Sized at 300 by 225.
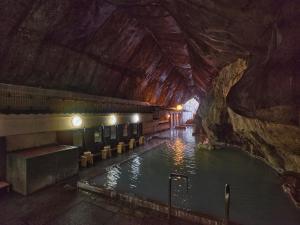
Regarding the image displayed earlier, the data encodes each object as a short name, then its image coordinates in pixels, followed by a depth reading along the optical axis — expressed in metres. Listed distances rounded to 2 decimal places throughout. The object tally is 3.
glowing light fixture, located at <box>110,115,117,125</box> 14.48
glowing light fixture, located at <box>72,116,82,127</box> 10.91
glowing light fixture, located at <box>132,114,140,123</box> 17.77
